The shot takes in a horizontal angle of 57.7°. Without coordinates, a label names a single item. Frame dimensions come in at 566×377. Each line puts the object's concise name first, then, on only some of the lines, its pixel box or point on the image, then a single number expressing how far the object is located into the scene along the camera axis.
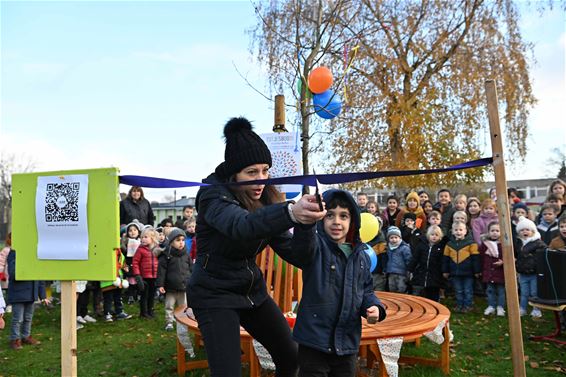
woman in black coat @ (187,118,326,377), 2.53
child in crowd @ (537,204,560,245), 7.89
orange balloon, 7.06
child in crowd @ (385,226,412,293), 8.38
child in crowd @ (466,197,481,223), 9.12
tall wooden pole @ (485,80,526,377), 2.84
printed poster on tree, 5.77
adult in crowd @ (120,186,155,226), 9.98
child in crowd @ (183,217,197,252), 9.72
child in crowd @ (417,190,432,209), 10.65
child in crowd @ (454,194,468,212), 9.23
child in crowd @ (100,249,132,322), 8.14
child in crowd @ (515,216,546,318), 7.38
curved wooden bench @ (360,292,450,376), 4.03
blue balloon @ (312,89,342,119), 7.23
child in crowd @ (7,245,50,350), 6.59
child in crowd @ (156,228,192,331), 7.71
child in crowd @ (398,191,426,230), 9.28
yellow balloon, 6.68
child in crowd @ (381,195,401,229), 9.80
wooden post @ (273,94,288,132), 6.04
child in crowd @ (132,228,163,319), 8.32
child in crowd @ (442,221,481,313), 7.88
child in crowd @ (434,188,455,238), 9.04
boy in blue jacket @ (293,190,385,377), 2.84
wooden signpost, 2.87
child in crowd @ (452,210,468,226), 8.17
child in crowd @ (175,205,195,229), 11.07
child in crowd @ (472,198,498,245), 8.61
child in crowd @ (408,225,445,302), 8.02
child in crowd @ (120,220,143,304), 8.55
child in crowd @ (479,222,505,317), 7.65
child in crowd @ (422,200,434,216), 9.92
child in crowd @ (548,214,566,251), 6.77
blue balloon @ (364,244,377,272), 6.62
